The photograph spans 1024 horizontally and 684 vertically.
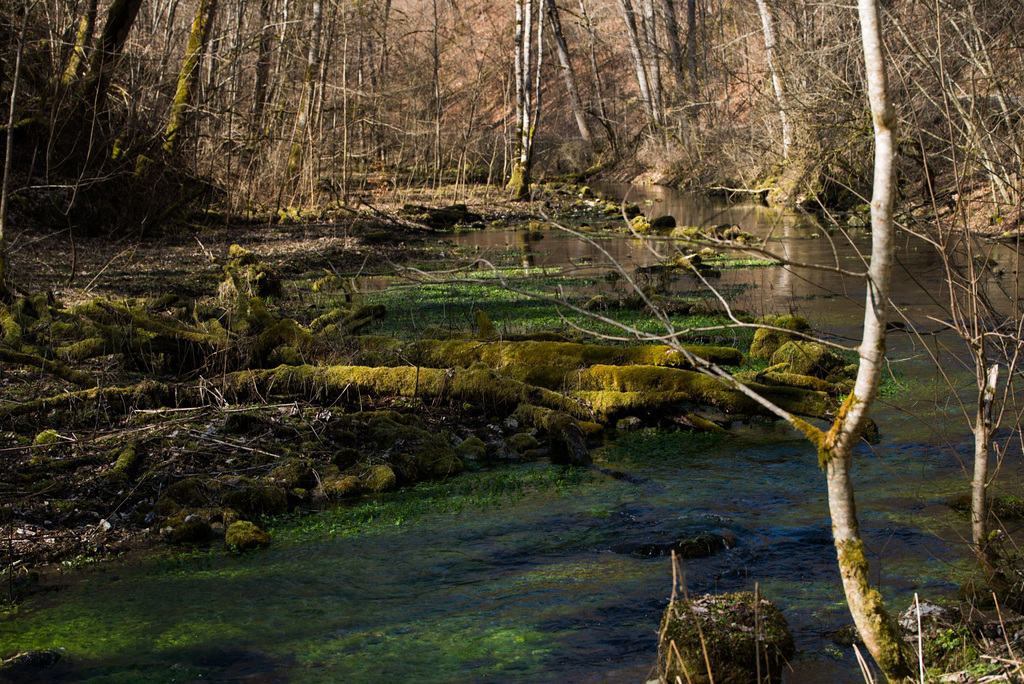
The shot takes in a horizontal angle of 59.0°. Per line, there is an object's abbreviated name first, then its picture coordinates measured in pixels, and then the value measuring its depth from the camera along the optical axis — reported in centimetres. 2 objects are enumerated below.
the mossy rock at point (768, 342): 947
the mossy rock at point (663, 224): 2195
